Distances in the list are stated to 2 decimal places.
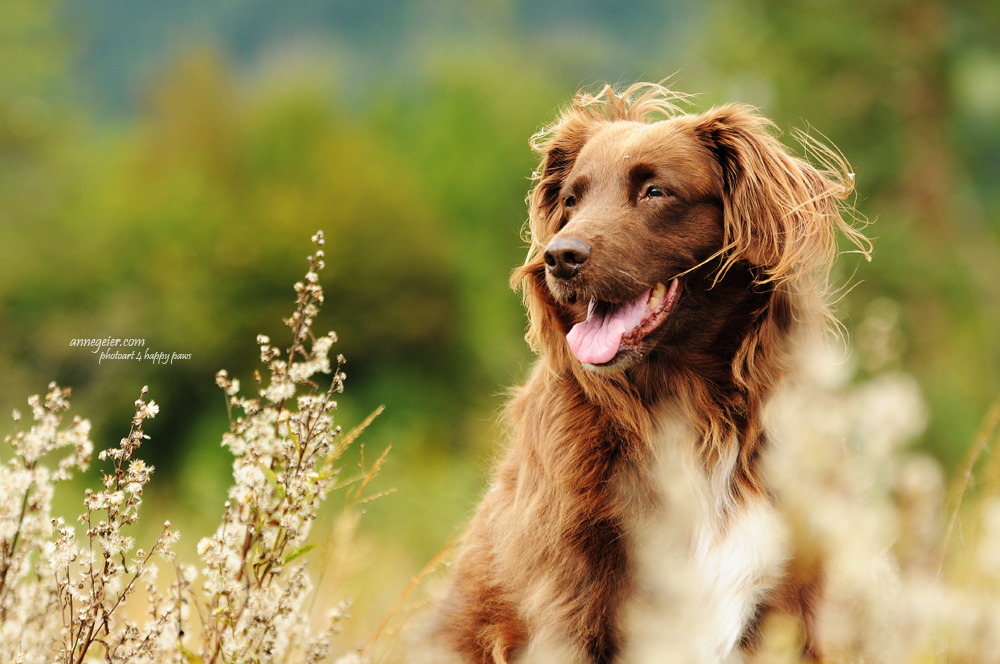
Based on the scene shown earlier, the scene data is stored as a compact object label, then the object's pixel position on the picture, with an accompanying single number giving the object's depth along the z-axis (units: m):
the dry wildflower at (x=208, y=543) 5.05
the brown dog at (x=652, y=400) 5.91
